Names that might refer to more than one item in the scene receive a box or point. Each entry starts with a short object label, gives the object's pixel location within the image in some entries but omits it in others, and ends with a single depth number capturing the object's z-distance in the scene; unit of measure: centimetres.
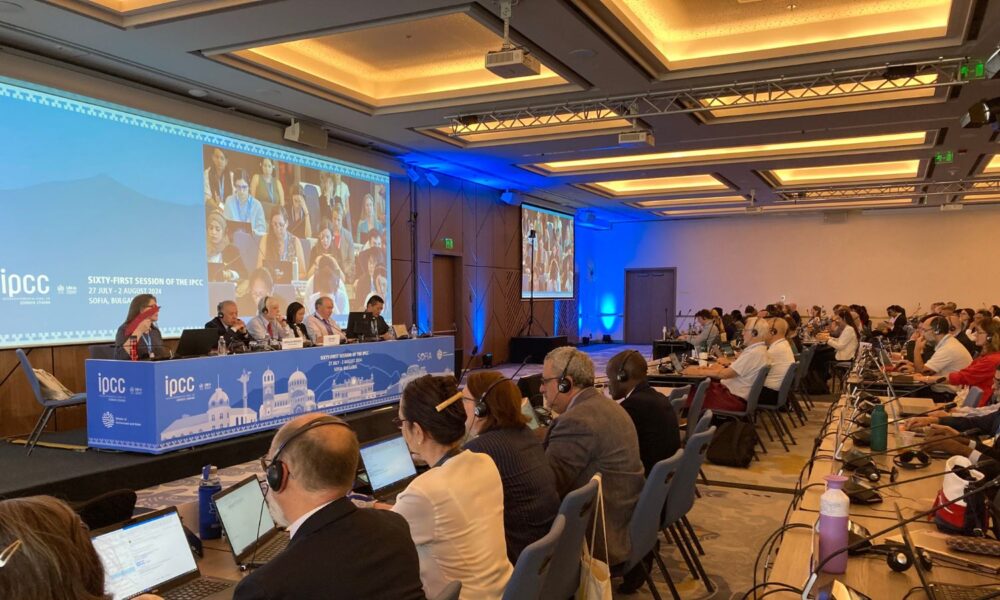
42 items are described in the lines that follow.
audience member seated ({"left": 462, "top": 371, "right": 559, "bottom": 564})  233
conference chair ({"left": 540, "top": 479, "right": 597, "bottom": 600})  221
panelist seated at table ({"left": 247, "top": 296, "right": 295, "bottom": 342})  727
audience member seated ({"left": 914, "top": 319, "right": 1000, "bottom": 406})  537
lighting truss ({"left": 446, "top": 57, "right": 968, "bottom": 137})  642
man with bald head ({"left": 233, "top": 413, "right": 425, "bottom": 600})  136
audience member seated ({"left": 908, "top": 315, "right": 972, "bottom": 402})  647
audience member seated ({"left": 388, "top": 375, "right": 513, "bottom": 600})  189
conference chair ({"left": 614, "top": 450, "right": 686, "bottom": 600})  282
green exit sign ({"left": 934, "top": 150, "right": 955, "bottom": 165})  1024
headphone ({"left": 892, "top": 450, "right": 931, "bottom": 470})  304
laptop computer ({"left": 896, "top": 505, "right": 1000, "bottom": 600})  173
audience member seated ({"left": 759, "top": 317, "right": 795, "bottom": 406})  682
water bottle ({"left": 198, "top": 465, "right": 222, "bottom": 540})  223
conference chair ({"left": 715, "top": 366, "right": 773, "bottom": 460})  620
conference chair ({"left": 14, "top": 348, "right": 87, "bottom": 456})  530
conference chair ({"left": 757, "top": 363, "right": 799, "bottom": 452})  679
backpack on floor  611
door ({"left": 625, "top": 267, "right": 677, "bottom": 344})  1864
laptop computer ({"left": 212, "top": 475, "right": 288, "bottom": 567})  206
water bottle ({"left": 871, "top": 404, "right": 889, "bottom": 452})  326
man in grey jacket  292
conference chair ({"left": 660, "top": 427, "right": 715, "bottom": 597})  323
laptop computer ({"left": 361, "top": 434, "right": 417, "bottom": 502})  275
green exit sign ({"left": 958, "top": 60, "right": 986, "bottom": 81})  614
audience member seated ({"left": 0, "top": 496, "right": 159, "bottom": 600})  99
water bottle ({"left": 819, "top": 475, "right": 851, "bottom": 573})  183
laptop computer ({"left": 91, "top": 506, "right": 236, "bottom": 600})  175
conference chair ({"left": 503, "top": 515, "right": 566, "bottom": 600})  178
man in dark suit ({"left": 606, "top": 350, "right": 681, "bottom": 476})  374
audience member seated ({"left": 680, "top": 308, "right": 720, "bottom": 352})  929
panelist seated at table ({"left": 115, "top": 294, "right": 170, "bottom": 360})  538
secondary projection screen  1457
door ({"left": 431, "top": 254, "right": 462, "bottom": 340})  1184
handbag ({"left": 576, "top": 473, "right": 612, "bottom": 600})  228
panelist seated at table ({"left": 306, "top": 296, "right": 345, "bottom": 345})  798
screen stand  1459
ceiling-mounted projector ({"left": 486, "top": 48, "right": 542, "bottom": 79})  534
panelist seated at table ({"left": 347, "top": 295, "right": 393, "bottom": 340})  796
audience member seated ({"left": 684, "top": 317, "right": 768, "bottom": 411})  629
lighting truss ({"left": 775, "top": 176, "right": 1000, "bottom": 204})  1329
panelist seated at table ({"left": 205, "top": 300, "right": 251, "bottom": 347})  677
